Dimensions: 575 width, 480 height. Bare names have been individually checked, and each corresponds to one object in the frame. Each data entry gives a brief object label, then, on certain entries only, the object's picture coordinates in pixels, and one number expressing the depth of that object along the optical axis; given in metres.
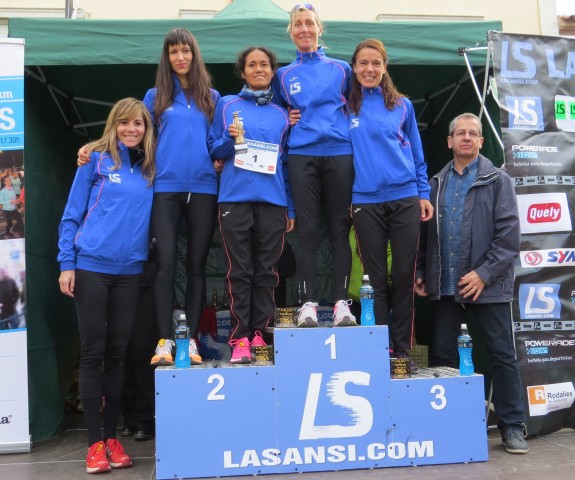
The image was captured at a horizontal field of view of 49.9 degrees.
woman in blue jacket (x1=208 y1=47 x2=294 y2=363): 3.08
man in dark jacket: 3.19
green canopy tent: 3.50
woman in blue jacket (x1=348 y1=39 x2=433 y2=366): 3.16
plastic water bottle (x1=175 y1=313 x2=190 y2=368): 2.80
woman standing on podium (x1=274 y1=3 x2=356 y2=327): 3.16
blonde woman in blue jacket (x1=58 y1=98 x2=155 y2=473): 2.91
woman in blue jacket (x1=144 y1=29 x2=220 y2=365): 3.08
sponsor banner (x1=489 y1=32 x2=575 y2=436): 3.50
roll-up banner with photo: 3.33
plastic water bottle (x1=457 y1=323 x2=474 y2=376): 2.98
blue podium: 2.76
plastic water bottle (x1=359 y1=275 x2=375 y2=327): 2.94
